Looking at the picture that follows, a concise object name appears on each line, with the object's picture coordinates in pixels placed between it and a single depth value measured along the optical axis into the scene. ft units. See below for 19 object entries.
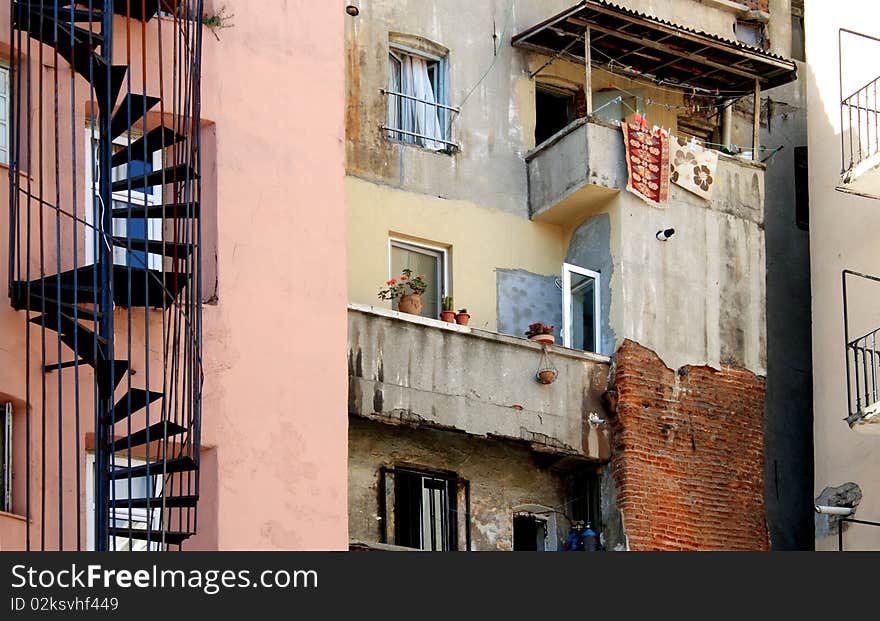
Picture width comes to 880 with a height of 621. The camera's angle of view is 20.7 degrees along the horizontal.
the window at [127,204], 67.35
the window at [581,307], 90.99
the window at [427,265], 89.97
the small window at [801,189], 103.04
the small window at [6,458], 63.72
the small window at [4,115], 66.23
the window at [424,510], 84.43
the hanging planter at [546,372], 86.89
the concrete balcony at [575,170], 90.84
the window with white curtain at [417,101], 91.91
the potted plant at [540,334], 87.81
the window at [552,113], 98.12
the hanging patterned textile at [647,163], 91.66
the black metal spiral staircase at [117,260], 63.16
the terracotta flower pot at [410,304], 85.97
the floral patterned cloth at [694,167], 93.25
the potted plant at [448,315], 86.44
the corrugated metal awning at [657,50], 93.09
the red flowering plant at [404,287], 86.94
